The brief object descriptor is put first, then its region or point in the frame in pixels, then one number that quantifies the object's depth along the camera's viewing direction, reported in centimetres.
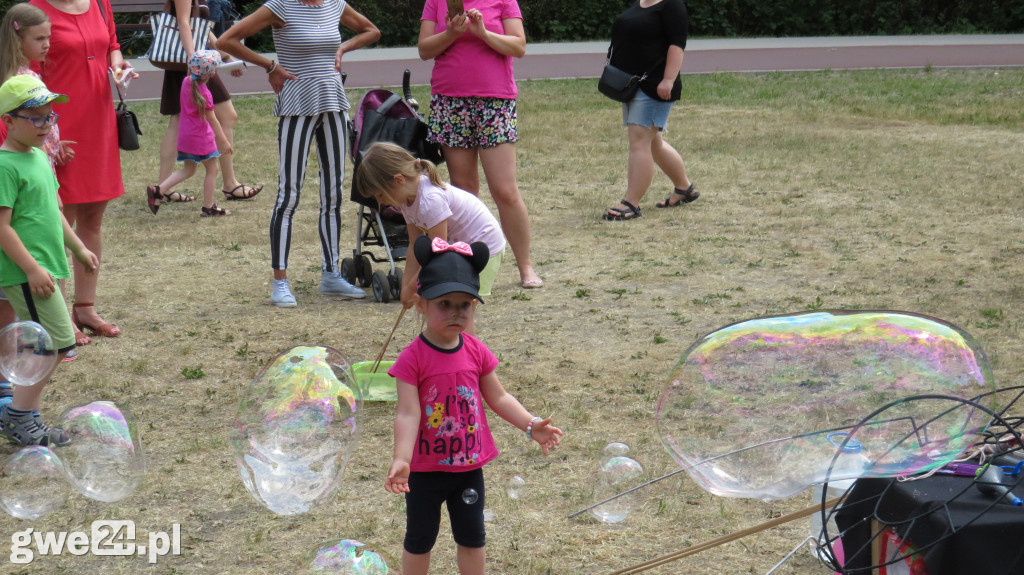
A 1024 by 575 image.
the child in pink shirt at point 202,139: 802
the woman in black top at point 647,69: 743
